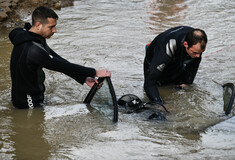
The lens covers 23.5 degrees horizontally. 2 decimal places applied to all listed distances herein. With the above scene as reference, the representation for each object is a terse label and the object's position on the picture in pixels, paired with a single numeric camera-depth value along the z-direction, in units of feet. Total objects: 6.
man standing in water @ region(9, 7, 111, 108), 21.74
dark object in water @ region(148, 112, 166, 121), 23.58
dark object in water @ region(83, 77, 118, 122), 21.97
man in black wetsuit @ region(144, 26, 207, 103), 23.91
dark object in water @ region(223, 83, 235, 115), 23.06
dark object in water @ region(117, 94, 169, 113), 24.99
